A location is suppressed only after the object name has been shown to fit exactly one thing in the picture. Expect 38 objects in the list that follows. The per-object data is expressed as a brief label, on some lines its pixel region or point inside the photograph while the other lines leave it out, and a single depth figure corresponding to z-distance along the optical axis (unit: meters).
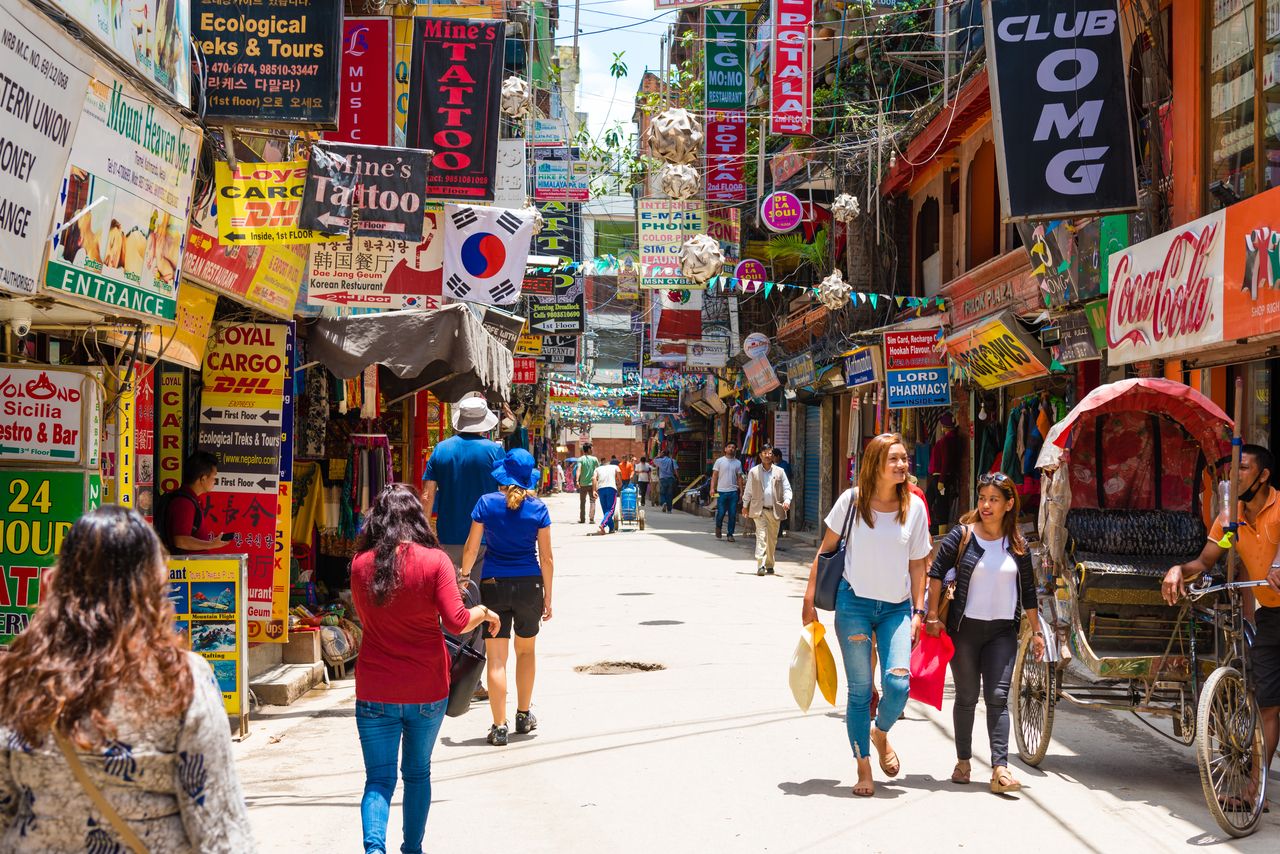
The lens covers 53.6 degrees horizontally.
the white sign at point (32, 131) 5.35
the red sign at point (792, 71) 21.06
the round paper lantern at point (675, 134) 17.78
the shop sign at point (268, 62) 8.14
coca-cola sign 10.65
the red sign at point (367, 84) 11.91
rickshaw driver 7.05
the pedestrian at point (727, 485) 26.44
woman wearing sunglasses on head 7.16
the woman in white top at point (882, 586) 6.93
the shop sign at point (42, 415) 6.46
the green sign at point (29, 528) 6.43
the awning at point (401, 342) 11.14
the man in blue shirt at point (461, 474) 9.23
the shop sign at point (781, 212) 23.73
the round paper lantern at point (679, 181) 20.30
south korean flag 12.66
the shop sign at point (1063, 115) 11.65
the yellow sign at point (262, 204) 8.70
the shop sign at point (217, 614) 8.32
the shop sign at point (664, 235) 22.41
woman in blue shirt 8.30
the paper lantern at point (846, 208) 21.88
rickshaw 6.51
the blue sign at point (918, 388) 19.75
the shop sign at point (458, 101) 12.10
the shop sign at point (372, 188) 9.03
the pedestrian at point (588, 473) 33.16
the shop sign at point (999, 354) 15.75
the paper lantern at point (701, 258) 20.30
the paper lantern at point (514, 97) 21.14
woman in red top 5.27
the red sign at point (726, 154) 26.39
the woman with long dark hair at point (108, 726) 2.75
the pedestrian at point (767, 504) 20.12
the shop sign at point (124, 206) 6.10
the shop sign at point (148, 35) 6.14
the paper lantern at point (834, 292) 20.78
